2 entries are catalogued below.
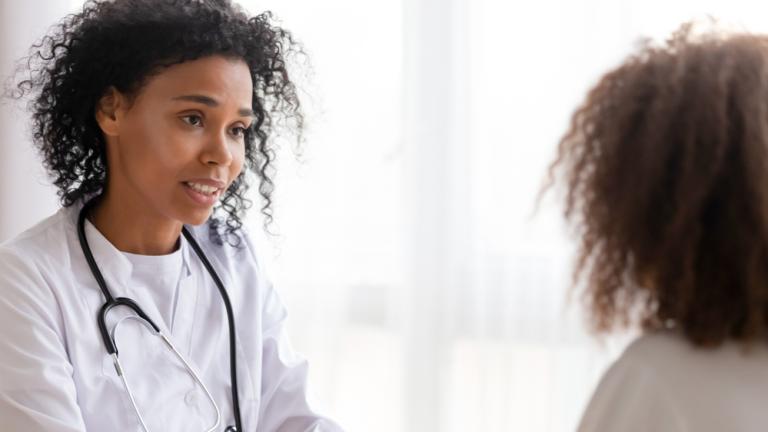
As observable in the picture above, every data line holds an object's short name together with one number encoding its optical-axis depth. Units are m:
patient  1.74
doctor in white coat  2.14
